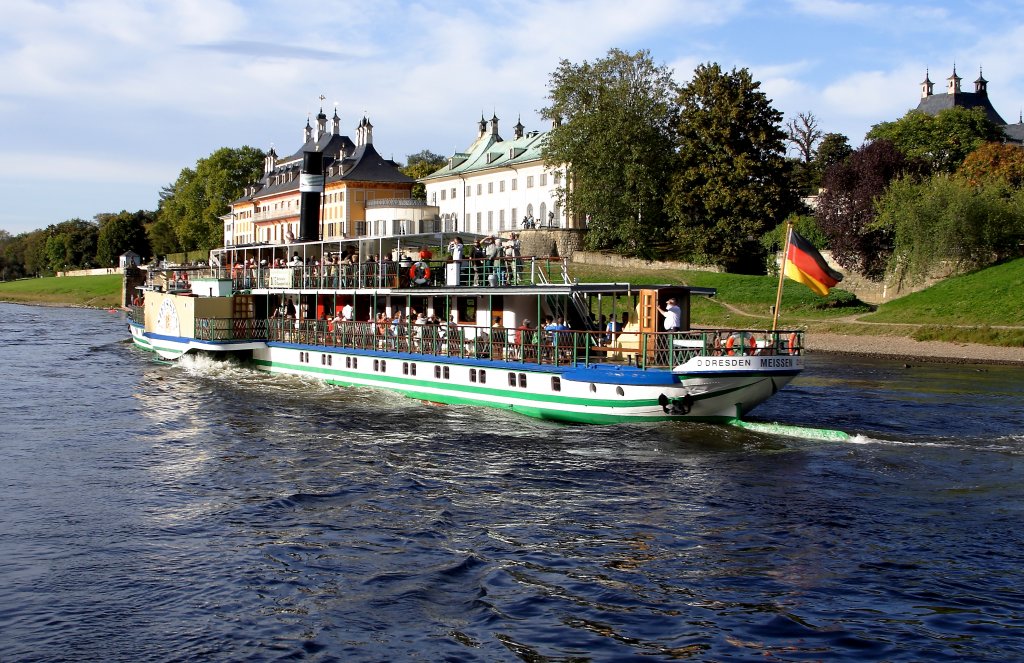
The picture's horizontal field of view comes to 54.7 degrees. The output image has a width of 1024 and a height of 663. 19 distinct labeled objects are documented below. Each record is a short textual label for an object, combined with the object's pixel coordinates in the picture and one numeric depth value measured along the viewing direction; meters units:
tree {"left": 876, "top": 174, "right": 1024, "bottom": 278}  63.88
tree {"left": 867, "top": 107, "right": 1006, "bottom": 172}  89.12
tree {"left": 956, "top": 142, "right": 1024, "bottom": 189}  73.75
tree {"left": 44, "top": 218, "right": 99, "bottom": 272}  182.25
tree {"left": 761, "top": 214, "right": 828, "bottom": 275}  71.94
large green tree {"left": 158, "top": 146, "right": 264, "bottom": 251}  146.50
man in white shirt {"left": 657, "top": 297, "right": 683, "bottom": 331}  26.52
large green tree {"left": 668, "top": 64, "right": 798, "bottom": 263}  73.06
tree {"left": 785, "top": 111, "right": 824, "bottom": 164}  105.56
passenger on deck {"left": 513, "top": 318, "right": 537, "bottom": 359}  29.72
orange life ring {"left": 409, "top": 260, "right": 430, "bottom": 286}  35.94
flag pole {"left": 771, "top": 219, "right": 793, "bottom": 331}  25.62
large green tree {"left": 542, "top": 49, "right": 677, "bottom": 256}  78.06
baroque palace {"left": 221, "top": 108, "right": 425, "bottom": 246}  104.25
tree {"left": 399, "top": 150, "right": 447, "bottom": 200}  124.20
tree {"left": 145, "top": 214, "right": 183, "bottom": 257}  160.12
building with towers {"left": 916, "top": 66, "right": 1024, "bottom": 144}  129.12
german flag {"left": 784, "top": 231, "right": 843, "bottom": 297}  25.58
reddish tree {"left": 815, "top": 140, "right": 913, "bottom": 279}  71.50
